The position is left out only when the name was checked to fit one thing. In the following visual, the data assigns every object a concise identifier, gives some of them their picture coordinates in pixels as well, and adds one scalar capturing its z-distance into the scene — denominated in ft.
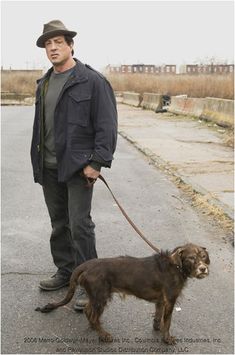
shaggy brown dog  12.23
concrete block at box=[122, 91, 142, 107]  100.63
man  13.39
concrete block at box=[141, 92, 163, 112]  83.85
